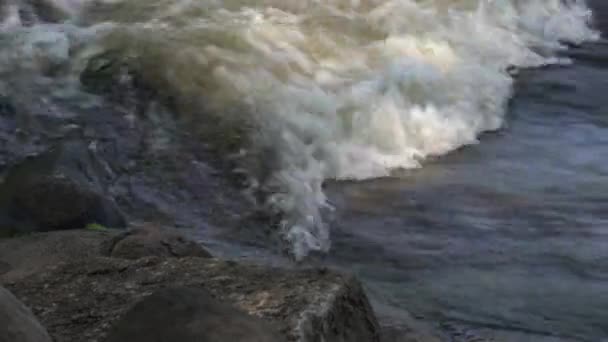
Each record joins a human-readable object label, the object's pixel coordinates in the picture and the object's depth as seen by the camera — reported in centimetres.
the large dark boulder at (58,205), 543
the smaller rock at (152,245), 468
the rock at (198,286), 358
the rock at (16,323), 266
